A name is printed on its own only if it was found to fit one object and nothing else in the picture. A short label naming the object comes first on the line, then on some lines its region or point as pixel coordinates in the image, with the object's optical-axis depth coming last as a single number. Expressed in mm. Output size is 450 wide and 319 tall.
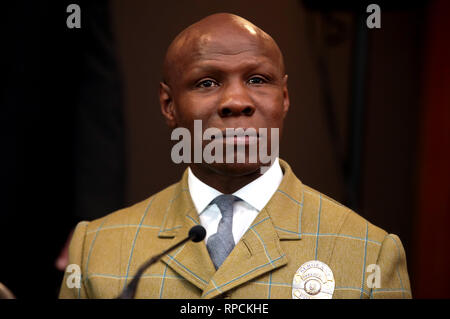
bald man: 3659
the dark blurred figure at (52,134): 4045
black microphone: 3599
